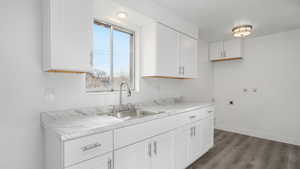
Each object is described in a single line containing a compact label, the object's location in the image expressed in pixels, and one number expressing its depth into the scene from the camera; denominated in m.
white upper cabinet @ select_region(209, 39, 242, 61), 3.57
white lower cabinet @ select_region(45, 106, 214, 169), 1.08
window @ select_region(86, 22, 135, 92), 1.93
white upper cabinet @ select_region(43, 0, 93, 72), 1.25
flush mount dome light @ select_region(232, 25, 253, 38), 2.75
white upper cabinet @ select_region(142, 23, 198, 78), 2.16
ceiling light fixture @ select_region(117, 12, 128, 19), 1.87
